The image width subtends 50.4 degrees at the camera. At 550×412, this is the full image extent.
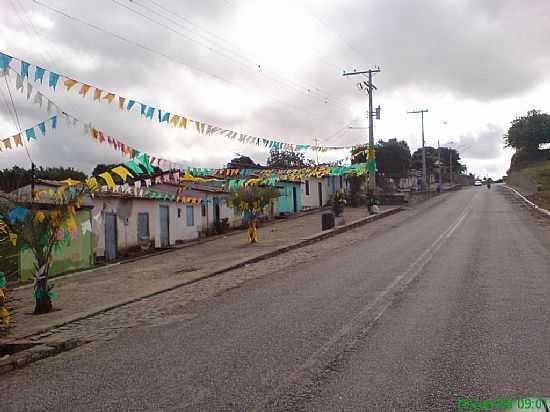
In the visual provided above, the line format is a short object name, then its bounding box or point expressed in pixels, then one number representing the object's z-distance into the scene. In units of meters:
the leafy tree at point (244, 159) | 60.73
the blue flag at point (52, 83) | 12.28
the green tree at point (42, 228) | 11.80
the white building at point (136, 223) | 24.38
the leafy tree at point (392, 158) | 76.19
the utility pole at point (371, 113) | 41.72
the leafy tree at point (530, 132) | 100.31
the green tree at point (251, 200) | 26.36
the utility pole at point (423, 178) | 73.50
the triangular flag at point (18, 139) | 13.01
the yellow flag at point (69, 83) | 12.95
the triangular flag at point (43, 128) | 13.24
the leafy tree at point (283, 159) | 76.38
